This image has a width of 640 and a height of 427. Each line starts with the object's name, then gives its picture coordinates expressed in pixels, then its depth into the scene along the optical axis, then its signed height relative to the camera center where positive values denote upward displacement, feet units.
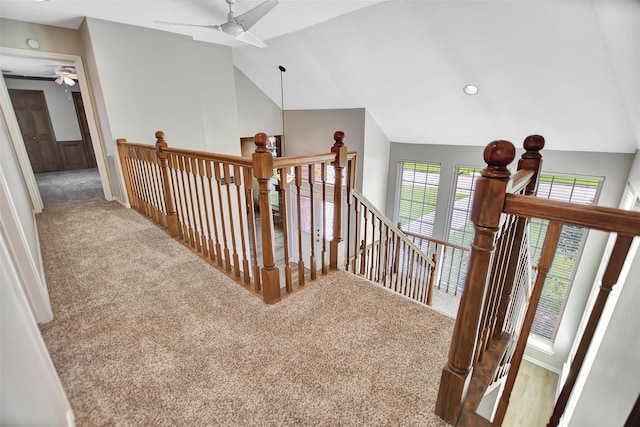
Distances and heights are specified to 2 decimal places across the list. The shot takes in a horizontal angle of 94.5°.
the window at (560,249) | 15.58 -6.67
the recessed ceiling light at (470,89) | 14.35 +1.49
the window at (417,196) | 21.33 -5.36
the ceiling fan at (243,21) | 9.18 +3.19
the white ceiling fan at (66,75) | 18.01 +2.59
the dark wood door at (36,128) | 22.15 -0.71
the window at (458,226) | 19.62 -7.02
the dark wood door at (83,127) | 24.16 -0.66
